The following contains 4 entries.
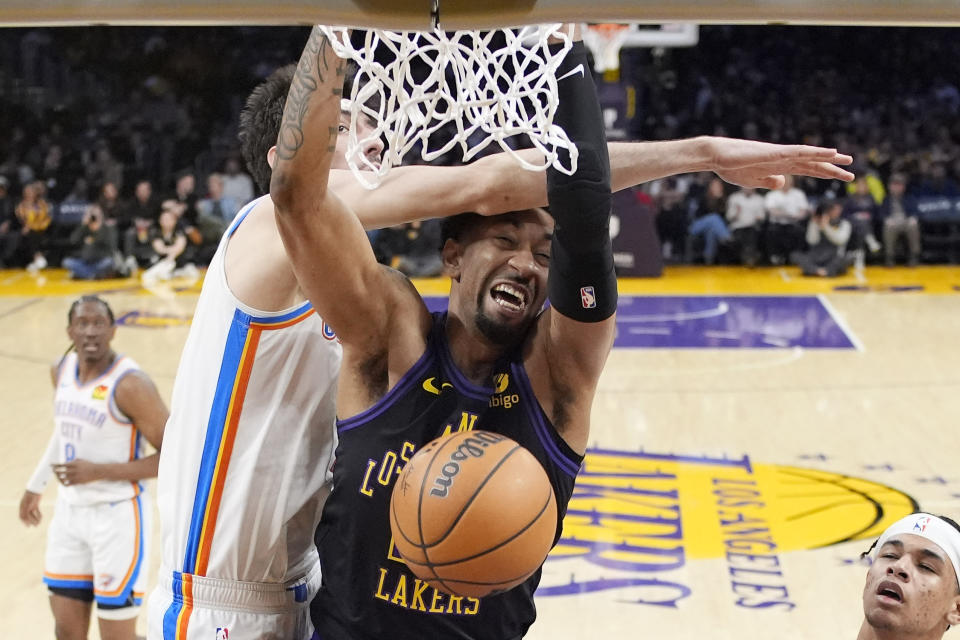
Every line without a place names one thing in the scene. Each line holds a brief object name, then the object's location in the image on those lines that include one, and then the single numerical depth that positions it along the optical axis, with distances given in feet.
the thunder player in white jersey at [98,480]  16.34
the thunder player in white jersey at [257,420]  9.21
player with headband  11.48
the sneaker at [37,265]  55.01
